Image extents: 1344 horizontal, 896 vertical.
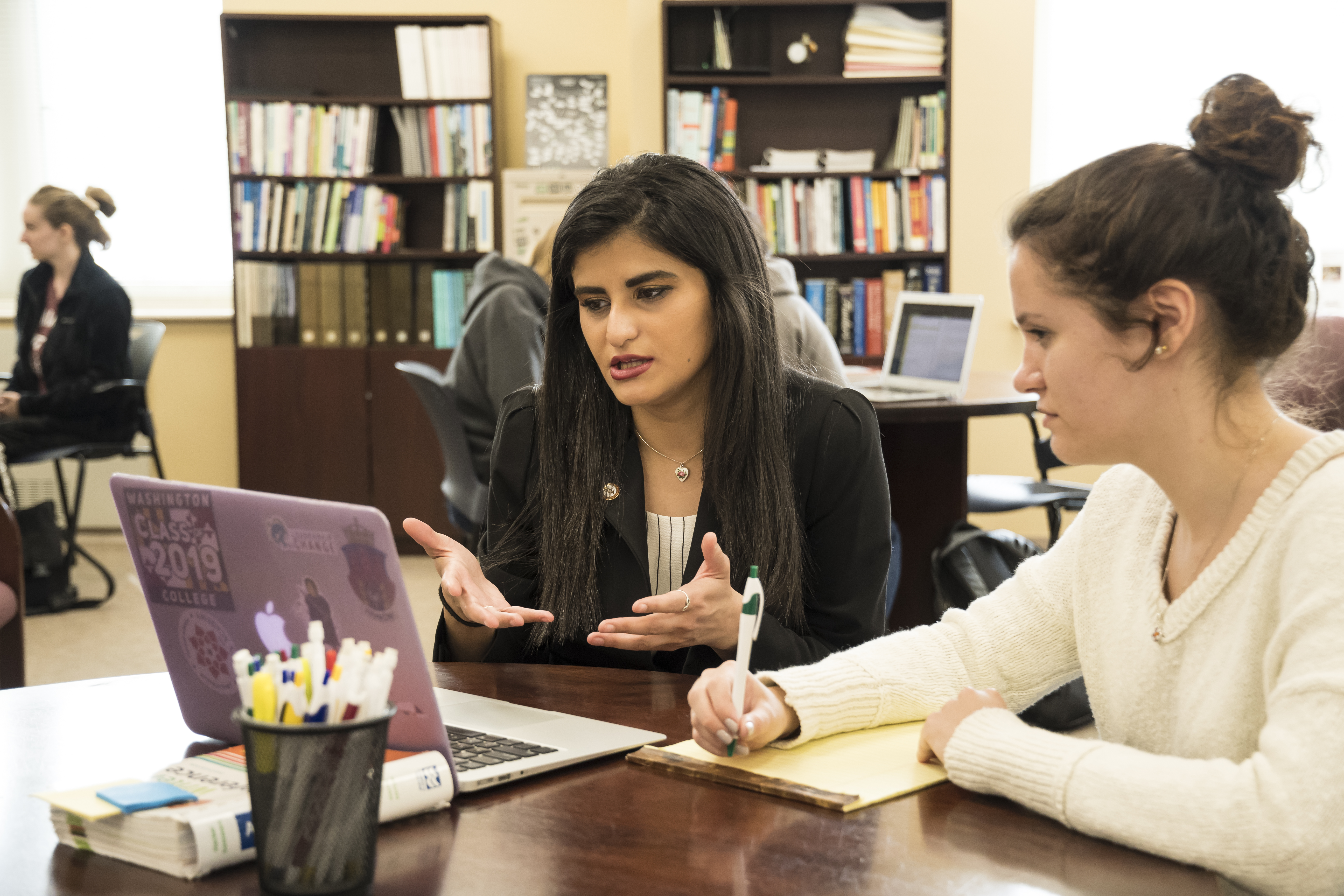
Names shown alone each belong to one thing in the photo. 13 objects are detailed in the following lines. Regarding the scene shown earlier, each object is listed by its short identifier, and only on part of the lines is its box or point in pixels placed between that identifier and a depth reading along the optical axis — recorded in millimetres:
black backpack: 2748
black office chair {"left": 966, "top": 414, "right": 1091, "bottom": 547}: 3357
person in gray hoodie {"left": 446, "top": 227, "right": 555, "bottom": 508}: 3043
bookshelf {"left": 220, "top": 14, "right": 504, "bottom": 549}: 4867
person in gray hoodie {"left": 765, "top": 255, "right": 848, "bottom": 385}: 2820
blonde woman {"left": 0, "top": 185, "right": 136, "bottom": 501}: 4117
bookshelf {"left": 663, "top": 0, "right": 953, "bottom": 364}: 4578
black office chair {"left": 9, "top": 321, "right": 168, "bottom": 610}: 4121
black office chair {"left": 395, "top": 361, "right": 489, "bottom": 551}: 2984
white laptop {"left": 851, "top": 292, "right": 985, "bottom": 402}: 3018
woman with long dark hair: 1440
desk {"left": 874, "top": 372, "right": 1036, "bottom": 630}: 3303
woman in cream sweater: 825
